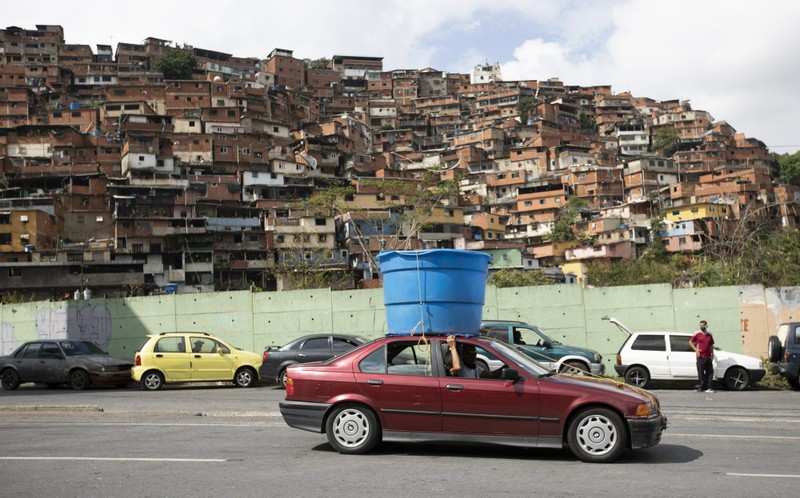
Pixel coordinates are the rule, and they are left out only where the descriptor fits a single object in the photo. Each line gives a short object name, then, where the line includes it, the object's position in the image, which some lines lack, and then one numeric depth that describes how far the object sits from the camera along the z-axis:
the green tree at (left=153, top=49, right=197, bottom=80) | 133.62
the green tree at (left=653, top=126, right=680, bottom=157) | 127.94
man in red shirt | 17.81
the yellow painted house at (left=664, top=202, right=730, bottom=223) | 89.19
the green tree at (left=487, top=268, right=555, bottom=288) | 58.09
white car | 18.95
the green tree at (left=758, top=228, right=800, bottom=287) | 36.57
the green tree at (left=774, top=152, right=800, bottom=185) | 125.25
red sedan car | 8.75
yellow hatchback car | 20.44
